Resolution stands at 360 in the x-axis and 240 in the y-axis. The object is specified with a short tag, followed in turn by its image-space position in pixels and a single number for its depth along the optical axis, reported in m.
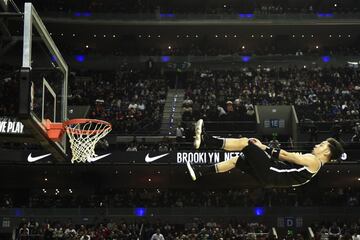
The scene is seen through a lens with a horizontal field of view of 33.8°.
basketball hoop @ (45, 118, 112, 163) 13.48
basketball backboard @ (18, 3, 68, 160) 11.26
